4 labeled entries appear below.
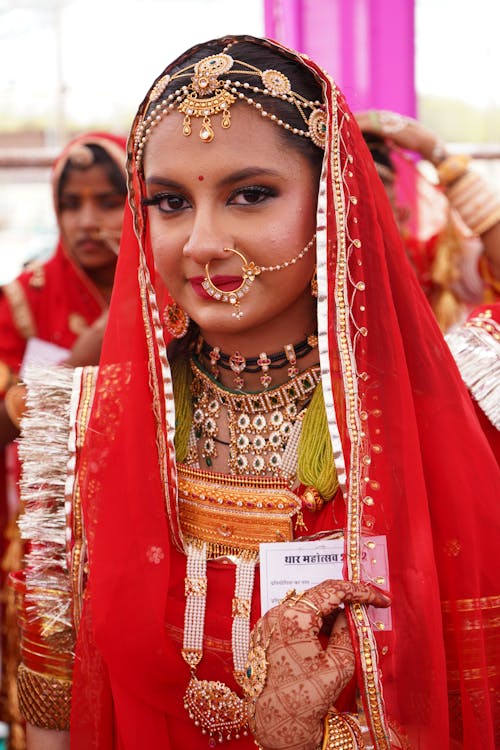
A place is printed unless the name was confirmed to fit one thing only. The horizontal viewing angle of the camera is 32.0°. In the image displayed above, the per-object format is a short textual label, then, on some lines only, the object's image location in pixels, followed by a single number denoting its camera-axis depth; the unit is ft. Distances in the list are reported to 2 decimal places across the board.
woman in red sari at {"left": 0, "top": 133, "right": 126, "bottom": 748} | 9.82
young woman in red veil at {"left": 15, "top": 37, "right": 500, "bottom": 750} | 4.08
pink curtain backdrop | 8.71
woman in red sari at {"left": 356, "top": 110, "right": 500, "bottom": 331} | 8.62
